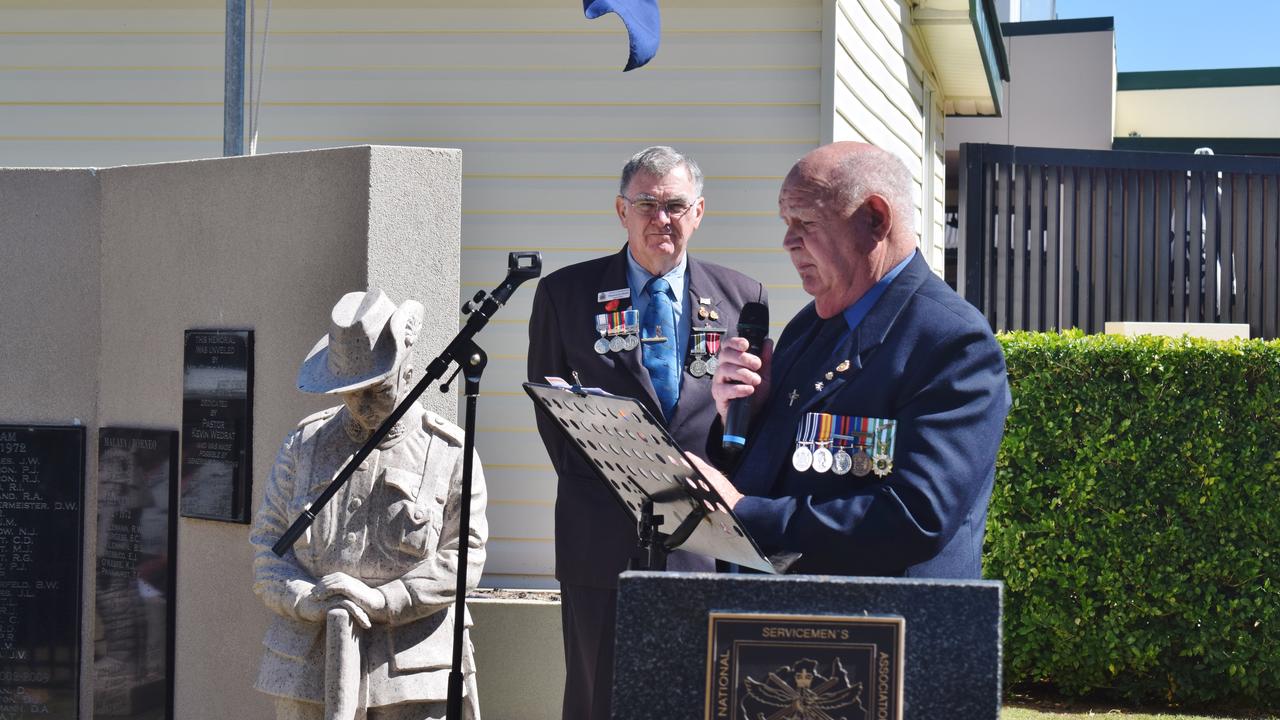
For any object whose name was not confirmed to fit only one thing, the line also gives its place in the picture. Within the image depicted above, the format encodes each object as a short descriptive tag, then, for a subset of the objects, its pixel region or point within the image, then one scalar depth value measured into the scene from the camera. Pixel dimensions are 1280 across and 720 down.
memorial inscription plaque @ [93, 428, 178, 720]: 5.31
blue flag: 5.44
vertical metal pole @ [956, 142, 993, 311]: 9.63
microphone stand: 3.66
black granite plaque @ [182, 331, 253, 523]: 5.07
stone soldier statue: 3.93
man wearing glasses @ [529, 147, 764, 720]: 4.22
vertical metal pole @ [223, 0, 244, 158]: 6.14
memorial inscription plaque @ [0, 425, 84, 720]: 5.51
